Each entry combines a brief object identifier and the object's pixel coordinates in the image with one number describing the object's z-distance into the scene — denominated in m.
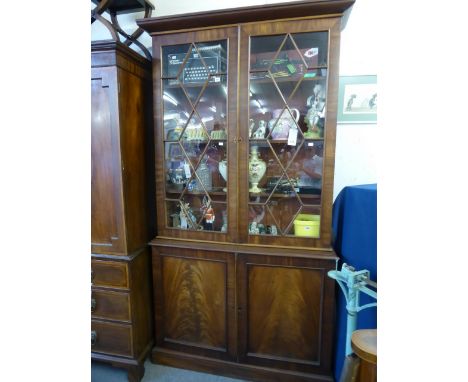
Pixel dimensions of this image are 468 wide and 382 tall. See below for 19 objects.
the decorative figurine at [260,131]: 1.34
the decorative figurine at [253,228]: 1.36
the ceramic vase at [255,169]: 1.36
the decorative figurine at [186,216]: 1.48
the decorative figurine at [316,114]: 1.25
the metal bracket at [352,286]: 0.98
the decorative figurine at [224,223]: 1.40
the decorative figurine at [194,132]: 1.40
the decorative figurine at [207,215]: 1.45
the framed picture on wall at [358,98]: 1.43
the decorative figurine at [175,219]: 1.49
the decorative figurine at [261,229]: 1.37
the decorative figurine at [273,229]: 1.37
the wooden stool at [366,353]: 0.69
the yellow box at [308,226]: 1.31
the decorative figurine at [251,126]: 1.32
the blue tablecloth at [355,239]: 1.10
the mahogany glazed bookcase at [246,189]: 1.23
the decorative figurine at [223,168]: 1.38
